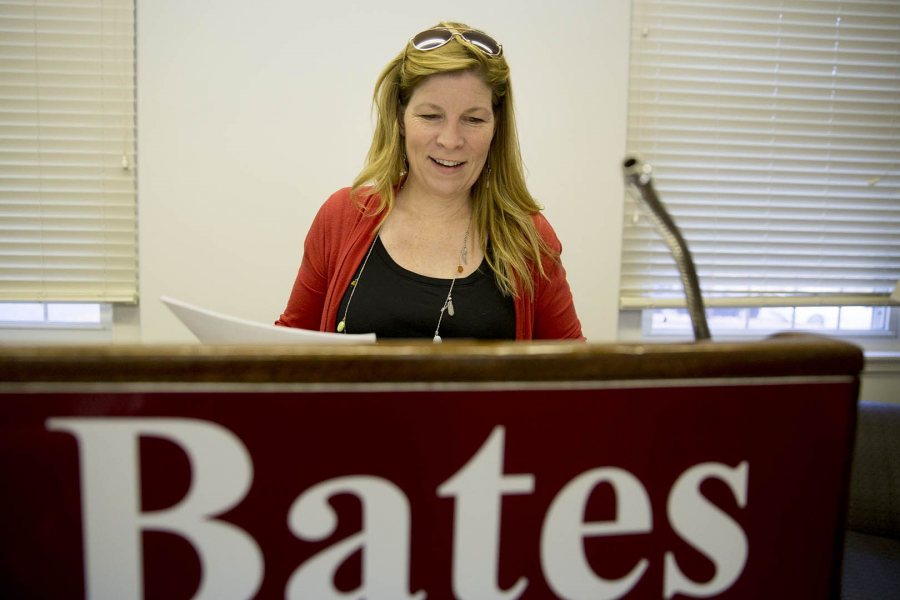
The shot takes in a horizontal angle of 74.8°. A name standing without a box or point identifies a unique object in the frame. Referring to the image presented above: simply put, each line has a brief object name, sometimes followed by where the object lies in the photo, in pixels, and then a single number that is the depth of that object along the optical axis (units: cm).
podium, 48
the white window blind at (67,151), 214
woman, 130
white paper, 60
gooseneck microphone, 61
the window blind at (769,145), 240
